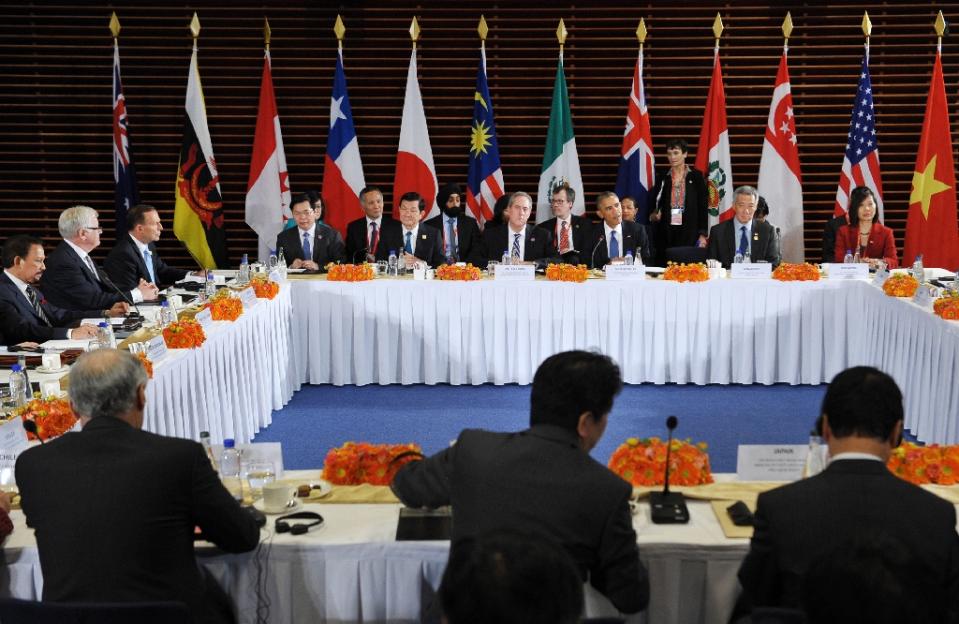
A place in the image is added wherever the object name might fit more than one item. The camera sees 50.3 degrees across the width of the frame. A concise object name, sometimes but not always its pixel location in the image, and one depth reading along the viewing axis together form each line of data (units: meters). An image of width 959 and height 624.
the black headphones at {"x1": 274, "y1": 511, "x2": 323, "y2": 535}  2.66
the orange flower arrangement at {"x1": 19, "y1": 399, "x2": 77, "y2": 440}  3.35
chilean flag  8.57
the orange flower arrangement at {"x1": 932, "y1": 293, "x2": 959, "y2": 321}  5.29
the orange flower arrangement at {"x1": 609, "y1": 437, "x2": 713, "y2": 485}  2.98
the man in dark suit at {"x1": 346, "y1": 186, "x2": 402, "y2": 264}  7.46
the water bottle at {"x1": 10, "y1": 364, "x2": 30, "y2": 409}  3.74
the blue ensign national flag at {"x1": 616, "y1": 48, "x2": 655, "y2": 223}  8.53
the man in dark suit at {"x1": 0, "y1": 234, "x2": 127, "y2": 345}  5.15
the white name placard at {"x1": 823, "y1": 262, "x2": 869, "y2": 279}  6.62
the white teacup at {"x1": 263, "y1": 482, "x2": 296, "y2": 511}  2.82
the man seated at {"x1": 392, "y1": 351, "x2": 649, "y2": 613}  2.11
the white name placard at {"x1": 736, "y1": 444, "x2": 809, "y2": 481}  2.96
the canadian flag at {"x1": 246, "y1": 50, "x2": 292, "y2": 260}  8.62
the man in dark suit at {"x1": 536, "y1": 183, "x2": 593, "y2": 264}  7.42
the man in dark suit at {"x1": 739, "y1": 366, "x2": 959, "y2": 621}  2.01
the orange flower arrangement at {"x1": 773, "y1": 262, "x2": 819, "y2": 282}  6.50
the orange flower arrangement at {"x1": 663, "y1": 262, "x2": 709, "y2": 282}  6.48
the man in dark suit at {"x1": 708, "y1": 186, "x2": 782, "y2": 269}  7.18
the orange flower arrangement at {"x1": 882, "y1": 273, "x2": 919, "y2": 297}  5.94
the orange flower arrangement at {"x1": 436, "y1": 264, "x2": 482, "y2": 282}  6.57
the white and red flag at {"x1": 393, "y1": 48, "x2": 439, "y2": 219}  8.55
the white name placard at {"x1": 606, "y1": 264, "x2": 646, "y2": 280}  6.55
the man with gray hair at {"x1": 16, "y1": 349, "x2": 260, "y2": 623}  2.19
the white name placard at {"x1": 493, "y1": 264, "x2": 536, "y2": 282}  6.56
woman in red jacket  7.27
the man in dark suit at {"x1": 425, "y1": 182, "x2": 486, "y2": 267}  7.48
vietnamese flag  8.31
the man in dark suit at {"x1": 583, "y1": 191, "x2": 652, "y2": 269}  7.37
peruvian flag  8.49
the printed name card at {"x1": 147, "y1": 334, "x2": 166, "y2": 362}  4.51
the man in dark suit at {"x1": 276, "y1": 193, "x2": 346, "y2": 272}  7.38
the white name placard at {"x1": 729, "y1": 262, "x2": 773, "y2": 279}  6.60
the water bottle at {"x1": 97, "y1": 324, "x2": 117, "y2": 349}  4.54
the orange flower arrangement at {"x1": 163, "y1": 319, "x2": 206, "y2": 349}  4.79
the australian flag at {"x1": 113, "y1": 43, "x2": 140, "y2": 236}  8.46
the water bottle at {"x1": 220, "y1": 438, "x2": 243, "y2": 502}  2.95
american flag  8.33
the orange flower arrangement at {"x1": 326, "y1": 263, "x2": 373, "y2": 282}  6.59
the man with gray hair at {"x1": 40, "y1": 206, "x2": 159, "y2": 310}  5.87
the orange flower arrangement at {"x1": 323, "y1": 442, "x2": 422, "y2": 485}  3.05
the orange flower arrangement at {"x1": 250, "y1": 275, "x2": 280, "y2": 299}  6.03
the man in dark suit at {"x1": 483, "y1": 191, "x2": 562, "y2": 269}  7.22
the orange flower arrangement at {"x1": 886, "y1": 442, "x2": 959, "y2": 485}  2.96
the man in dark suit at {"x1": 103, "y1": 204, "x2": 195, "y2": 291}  6.51
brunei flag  8.44
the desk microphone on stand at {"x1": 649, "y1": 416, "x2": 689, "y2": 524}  2.71
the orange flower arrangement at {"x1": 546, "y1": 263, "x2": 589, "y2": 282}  6.52
